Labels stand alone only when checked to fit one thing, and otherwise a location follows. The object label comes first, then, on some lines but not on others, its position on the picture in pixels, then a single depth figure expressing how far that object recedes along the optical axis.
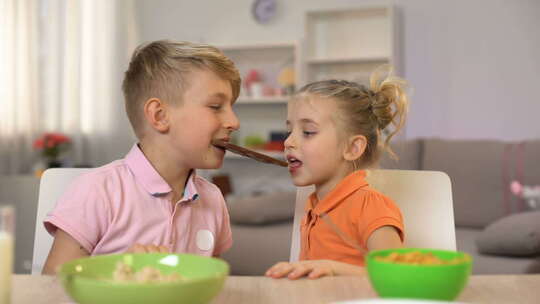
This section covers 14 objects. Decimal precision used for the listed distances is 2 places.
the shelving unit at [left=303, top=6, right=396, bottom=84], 4.41
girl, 1.39
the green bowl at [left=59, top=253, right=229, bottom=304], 0.61
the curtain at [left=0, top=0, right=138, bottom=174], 3.84
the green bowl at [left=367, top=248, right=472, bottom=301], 0.68
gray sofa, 3.16
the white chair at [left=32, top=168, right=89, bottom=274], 1.24
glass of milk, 0.65
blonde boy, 1.21
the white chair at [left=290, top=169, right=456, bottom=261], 1.36
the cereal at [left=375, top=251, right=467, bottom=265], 0.73
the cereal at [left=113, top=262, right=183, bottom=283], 0.69
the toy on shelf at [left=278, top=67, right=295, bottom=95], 4.55
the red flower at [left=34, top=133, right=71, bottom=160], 3.91
